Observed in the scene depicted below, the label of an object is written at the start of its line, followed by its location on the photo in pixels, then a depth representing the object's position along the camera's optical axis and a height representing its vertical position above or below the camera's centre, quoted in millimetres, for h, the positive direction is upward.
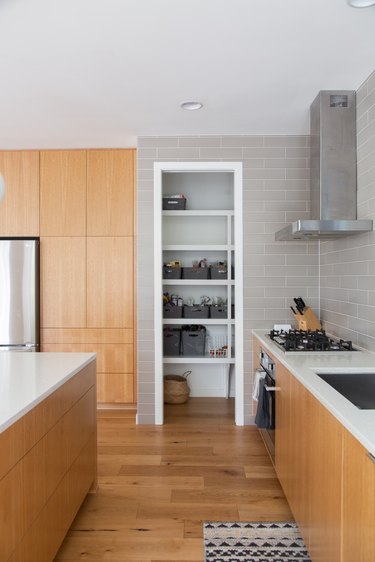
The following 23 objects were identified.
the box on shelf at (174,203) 4359 +721
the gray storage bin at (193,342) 4512 -648
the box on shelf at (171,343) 4512 -658
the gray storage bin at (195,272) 4410 +54
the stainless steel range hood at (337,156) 3082 +837
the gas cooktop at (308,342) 2863 -431
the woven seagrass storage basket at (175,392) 4602 -1171
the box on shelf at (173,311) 4391 -328
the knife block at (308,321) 3600 -349
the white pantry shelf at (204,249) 4336 +285
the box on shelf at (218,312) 4457 -341
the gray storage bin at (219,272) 4414 +54
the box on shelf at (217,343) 4695 -702
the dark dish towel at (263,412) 3006 -905
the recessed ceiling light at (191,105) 3270 +1272
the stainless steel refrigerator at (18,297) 4297 -188
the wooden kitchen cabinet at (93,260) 4379 +170
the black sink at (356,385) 2256 -545
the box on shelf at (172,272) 4414 +54
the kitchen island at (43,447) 1521 -711
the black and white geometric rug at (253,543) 2156 -1333
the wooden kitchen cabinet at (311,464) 1604 -816
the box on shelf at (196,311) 4395 -328
